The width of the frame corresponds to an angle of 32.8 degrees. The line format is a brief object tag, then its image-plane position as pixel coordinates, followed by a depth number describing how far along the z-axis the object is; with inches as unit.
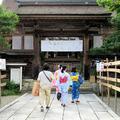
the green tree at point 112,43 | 559.0
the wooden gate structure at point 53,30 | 645.9
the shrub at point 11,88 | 500.1
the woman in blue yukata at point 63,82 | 339.1
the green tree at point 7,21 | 559.4
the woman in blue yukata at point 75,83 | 372.5
